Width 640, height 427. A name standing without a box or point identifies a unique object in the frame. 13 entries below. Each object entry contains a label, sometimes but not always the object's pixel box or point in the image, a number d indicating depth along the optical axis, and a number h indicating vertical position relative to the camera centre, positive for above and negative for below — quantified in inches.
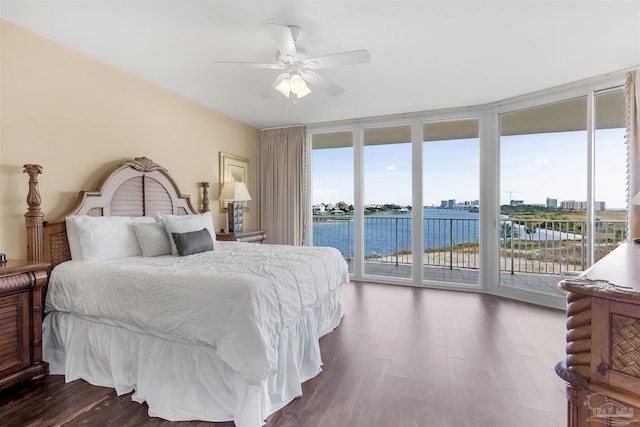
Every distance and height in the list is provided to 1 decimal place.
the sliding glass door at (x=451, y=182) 168.7 +15.3
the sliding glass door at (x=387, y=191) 180.9 +10.7
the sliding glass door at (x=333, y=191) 195.0 +11.7
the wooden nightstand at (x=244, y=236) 155.9 -14.9
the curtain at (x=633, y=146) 112.4 +23.5
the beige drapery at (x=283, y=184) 194.2 +17.3
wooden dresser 29.3 -15.3
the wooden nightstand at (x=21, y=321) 72.6 -28.5
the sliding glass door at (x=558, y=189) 126.1 +8.8
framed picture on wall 172.4 +24.4
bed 63.7 -24.8
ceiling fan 82.2 +44.7
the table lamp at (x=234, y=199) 161.6 +5.9
